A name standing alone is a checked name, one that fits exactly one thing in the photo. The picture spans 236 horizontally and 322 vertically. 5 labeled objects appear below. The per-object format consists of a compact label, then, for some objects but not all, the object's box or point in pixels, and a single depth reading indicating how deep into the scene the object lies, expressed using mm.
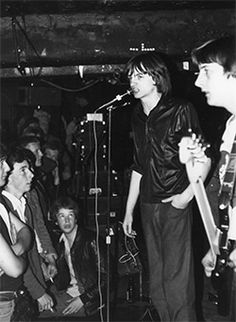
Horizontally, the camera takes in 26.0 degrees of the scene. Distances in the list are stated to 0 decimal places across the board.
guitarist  1657
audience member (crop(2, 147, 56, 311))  2377
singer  2082
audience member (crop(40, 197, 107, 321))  2885
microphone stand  2729
